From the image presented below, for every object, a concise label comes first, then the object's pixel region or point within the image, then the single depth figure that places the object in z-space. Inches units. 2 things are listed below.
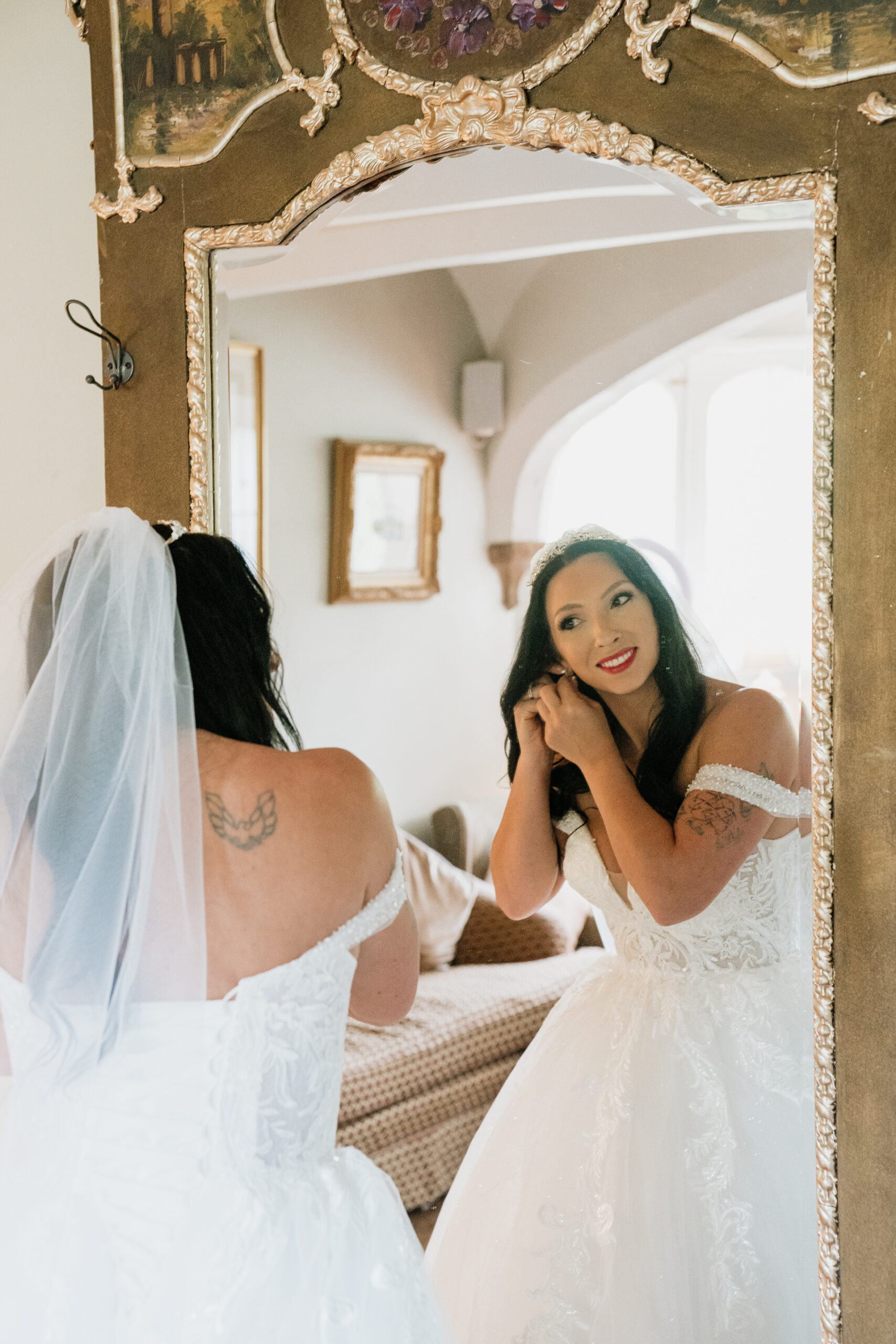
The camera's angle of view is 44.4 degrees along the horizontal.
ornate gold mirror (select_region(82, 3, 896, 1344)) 59.2
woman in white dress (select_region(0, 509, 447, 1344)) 48.4
